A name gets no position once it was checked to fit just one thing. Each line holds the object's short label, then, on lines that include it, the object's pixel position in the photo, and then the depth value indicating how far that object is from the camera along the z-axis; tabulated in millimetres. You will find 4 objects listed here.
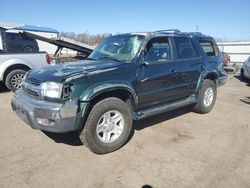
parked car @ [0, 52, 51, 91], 7562
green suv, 3293
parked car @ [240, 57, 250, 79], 10656
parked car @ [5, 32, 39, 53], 8866
